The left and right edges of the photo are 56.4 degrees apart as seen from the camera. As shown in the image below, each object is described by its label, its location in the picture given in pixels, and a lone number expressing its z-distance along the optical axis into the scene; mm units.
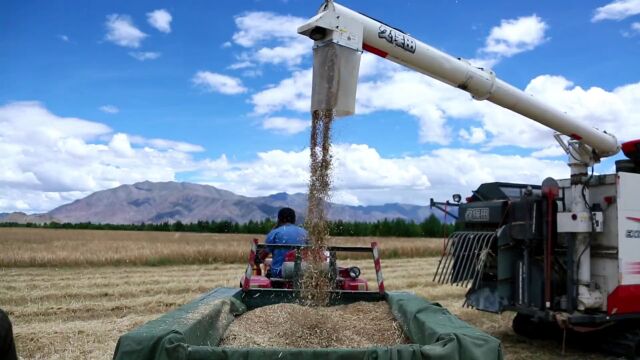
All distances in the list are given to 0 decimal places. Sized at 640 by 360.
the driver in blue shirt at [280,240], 6453
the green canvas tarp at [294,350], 2893
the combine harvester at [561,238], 6250
